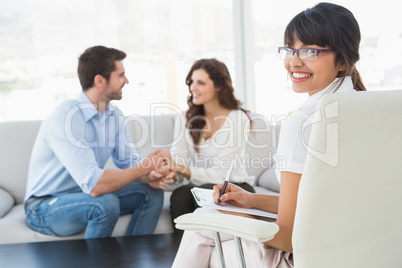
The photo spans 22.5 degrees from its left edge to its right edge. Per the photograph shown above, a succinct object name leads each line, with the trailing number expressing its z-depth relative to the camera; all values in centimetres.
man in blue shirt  422
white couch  432
